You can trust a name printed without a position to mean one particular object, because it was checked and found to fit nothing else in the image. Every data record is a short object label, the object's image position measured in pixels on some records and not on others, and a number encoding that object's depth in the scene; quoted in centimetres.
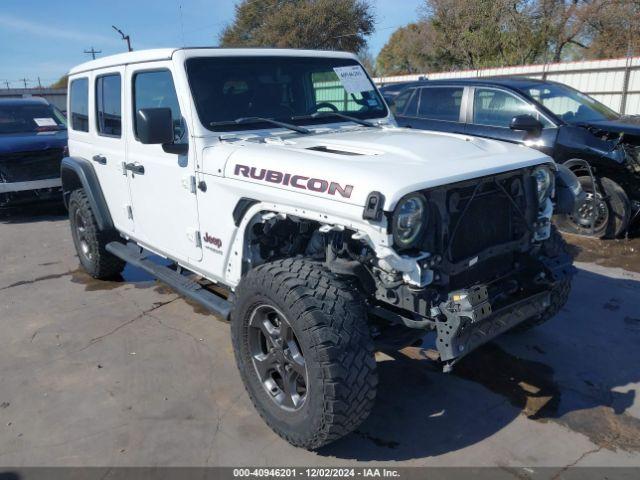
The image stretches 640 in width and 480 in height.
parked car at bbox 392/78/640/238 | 623
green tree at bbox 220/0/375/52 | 2923
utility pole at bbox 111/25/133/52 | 2738
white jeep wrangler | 257
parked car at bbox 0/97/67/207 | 838
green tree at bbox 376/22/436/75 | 3048
